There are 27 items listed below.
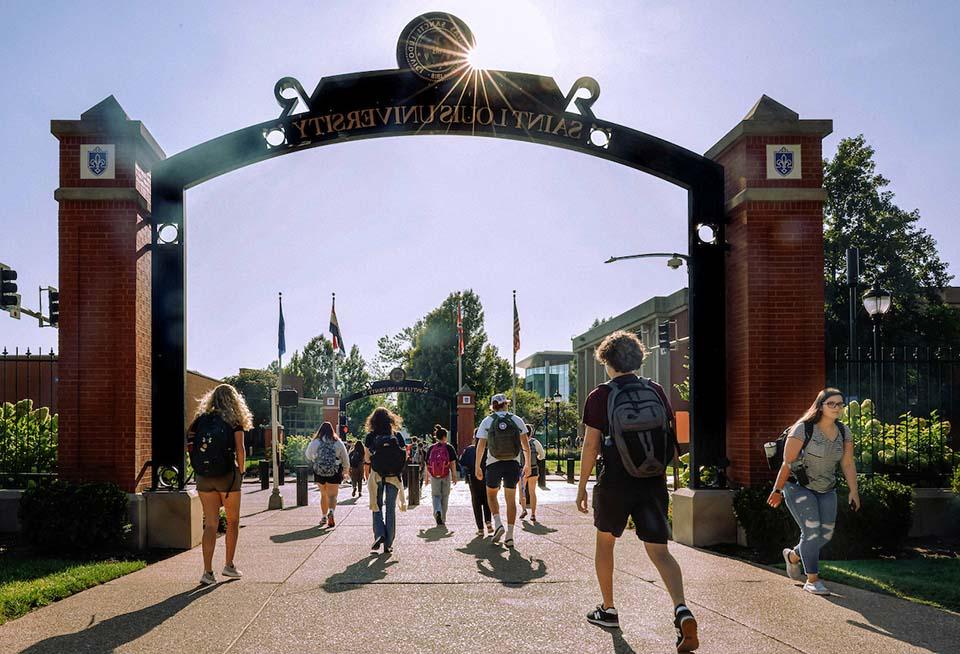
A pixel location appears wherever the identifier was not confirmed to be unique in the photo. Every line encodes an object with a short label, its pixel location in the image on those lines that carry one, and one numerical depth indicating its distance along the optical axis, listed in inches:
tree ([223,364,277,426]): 2508.6
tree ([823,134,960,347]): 1512.1
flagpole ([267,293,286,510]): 701.3
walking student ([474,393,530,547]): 413.7
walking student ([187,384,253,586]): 312.0
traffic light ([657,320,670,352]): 1165.7
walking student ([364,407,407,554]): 396.5
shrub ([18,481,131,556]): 378.6
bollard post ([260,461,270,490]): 1074.0
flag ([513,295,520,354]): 1509.6
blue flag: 1259.8
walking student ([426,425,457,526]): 524.1
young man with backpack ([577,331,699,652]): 216.7
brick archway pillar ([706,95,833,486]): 409.1
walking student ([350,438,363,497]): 653.3
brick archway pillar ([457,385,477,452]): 1804.9
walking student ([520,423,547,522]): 547.3
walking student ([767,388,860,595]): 285.4
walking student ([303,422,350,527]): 546.6
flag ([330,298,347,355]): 1532.6
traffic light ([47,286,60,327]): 733.6
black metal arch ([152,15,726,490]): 431.5
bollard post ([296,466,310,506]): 735.1
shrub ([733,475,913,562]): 361.1
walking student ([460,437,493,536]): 459.8
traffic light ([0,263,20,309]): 789.9
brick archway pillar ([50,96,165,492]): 411.2
